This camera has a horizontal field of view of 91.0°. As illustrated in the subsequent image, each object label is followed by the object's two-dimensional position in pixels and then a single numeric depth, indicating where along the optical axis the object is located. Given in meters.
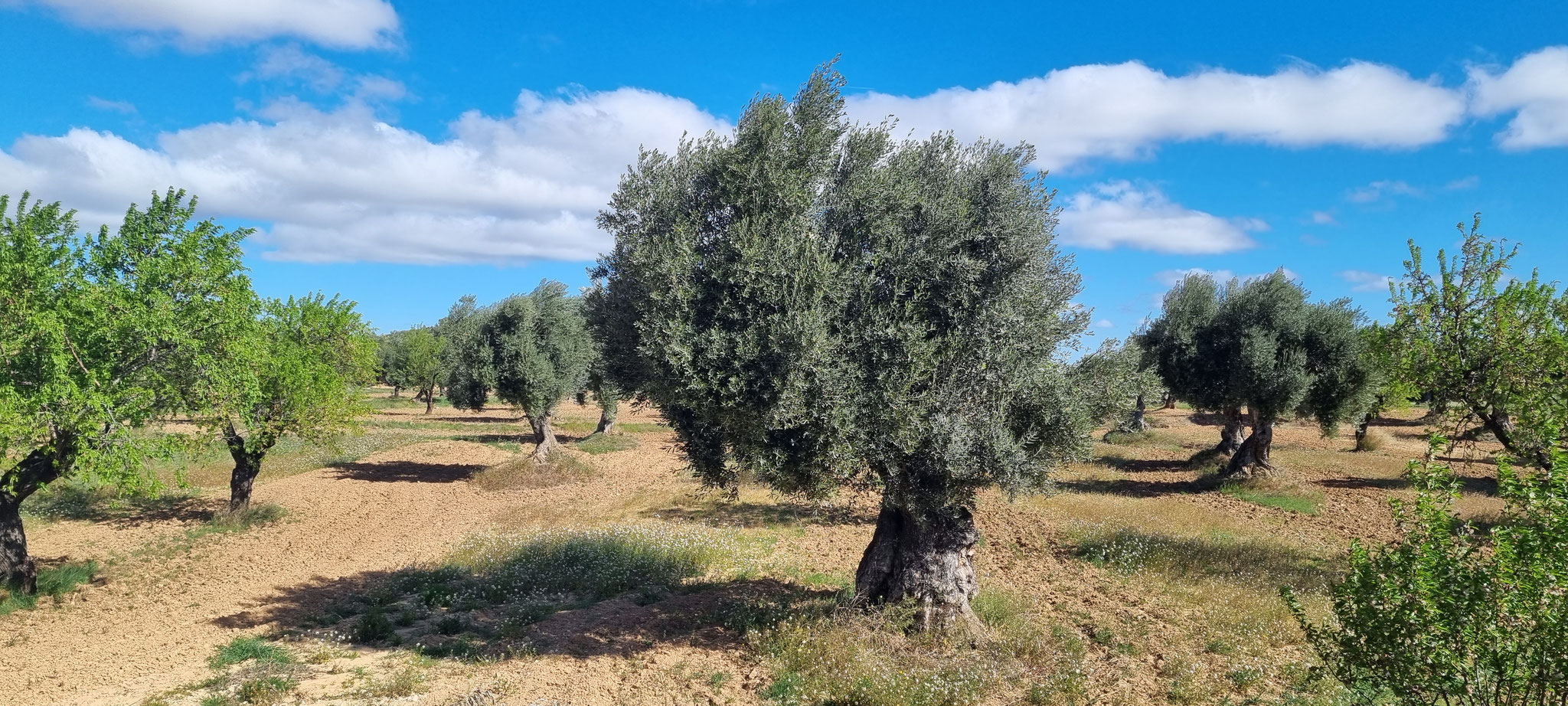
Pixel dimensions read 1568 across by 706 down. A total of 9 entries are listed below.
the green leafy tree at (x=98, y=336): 14.43
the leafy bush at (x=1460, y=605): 6.28
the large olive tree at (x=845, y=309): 11.13
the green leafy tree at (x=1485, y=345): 15.26
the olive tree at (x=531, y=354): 35.88
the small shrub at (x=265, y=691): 11.21
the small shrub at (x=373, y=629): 14.48
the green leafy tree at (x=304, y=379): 24.44
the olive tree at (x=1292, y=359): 30.41
